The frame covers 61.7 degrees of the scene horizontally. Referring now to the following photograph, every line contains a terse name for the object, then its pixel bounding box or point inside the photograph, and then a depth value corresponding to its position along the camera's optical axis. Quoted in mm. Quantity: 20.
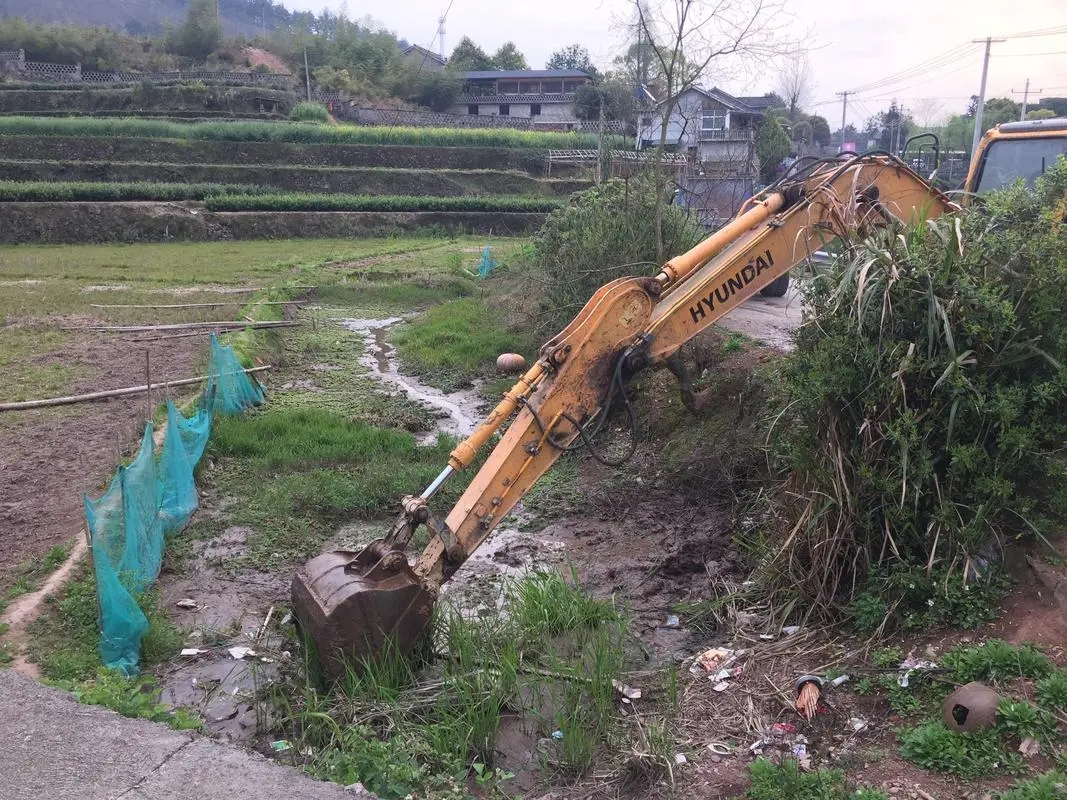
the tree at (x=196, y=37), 64688
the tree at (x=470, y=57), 71562
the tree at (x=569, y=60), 70312
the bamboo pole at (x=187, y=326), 15406
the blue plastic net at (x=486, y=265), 23750
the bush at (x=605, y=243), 11367
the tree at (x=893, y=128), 42656
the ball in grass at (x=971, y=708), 3955
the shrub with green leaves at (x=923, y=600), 4758
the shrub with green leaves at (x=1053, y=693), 3969
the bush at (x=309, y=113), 49500
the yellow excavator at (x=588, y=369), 5094
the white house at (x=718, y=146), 13867
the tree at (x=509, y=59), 73938
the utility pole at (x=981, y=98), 24219
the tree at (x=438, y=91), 62875
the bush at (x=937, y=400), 5012
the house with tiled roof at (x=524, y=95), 59188
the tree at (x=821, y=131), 47906
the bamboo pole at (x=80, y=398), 9664
